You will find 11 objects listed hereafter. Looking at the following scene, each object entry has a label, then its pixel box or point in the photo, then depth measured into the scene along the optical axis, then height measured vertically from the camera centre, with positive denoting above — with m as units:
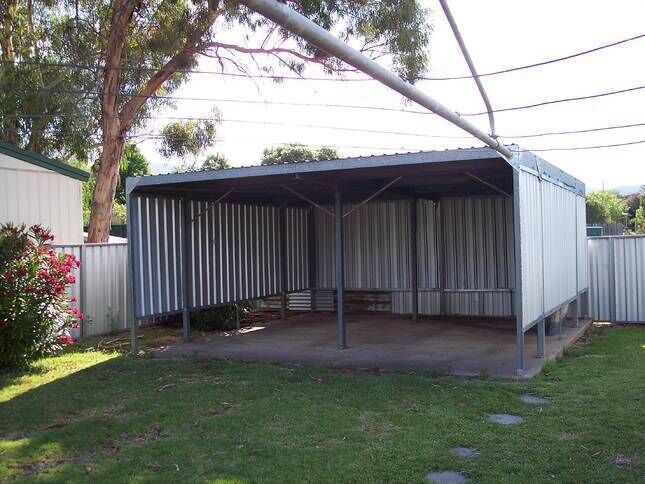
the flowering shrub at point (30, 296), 8.44 -0.56
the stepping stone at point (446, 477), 4.53 -1.71
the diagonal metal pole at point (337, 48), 2.54 +0.98
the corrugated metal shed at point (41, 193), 11.62 +1.22
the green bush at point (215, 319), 12.49 -1.37
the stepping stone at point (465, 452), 5.05 -1.70
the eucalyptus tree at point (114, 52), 14.77 +5.06
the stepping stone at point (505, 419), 5.97 -1.70
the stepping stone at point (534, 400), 6.64 -1.70
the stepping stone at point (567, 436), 5.40 -1.69
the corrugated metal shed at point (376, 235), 8.89 +0.23
